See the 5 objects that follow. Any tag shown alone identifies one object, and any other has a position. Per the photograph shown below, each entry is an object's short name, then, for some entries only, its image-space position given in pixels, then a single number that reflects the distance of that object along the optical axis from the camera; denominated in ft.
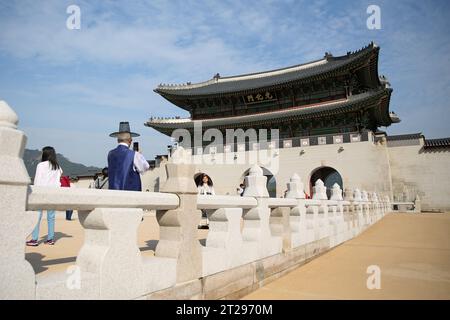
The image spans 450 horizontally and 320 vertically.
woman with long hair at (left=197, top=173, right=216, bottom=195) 29.19
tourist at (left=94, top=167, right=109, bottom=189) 21.69
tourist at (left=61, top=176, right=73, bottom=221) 22.04
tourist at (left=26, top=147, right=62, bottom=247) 16.40
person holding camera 13.70
